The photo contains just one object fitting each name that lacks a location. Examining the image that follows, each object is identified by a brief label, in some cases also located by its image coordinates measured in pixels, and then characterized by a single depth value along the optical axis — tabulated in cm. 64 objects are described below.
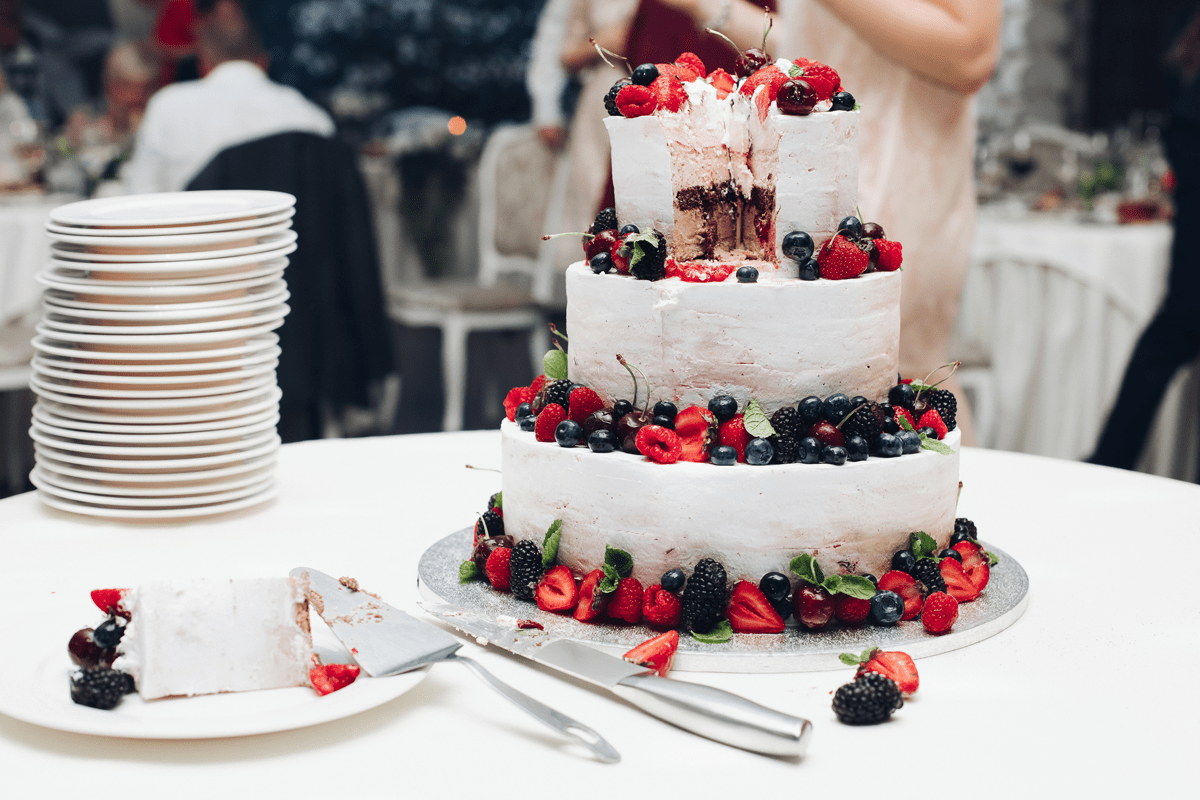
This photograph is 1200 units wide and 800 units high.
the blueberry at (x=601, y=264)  117
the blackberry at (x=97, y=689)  85
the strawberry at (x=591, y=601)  107
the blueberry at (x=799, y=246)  113
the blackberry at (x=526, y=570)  113
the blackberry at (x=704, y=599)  103
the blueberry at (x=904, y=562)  111
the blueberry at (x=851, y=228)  116
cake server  83
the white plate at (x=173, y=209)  142
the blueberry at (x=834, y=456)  107
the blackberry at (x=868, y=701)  84
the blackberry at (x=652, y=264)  113
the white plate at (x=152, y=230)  140
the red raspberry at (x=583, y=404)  114
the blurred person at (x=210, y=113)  350
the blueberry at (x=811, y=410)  110
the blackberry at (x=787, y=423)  108
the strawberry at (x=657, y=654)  94
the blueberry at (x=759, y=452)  106
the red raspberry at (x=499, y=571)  115
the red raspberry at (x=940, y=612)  101
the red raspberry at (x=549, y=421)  115
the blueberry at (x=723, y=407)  110
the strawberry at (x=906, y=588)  107
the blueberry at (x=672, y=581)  106
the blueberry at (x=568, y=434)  113
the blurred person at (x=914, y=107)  171
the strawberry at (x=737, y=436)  108
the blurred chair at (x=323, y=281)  336
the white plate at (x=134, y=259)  140
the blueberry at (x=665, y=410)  110
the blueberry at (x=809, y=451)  107
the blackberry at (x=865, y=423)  109
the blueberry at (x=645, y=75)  120
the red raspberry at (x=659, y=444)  107
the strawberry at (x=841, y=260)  114
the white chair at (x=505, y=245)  447
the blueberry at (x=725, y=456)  106
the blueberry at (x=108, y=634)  89
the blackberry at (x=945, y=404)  122
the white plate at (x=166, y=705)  79
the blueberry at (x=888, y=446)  110
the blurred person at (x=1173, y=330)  297
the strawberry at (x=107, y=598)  93
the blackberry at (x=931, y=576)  109
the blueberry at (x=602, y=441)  110
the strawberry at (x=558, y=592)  110
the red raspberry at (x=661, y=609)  103
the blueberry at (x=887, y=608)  104
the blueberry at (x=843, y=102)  115
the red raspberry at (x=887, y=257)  119
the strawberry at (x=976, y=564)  113
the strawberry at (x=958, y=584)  110
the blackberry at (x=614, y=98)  118
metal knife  79
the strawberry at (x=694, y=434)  109
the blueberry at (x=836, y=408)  109
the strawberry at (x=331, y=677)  89
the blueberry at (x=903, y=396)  119
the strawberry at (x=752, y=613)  104
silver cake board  96
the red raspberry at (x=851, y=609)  105
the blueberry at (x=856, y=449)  108
